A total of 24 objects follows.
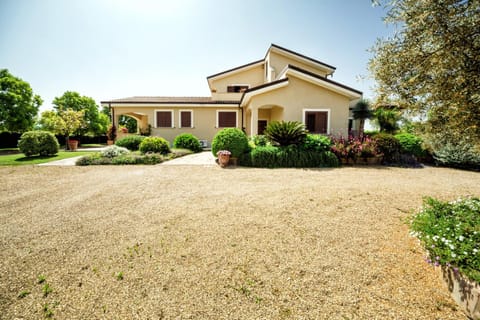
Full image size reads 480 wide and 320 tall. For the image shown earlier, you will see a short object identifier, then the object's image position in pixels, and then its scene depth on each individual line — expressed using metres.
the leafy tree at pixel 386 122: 16.28
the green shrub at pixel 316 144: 9.26
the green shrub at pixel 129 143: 13.14
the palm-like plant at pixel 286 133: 9.18
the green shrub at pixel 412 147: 9.91
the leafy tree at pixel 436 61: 2.39
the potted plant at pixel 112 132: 16.24
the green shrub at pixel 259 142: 10.14
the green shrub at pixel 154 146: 11.20
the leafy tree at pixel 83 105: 31.36
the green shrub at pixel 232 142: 9.16
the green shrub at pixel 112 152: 10.23
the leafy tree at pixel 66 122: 16.03
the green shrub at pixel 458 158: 8.39
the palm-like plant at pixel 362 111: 15.92
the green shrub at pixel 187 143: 13.64
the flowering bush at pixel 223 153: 8.55
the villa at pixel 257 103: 12.03
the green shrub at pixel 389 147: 9.69
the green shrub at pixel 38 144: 10.51
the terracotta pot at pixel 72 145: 15.94
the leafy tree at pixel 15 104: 18.27
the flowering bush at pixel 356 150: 9.27
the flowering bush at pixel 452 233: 1.77
